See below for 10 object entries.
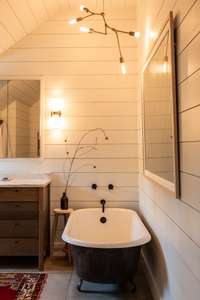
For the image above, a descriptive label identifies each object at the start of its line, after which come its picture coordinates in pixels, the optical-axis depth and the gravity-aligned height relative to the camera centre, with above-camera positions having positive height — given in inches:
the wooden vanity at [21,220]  106.0 -28.0
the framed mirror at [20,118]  124.5 +18.1
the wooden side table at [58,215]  115.2 -29.3
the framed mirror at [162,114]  57.2 +11.2
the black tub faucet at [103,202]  121.8 -23.4
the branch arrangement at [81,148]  125.3 +3.0
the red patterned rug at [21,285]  84.9 -47.9
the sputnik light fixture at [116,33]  122.4 +59.6
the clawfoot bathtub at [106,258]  77.3 -32.7
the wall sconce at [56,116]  124.9 +19.1
